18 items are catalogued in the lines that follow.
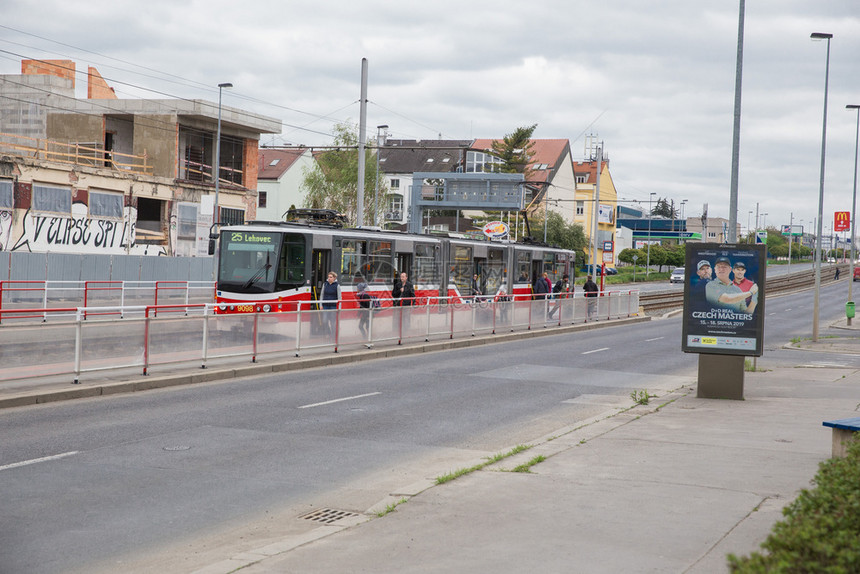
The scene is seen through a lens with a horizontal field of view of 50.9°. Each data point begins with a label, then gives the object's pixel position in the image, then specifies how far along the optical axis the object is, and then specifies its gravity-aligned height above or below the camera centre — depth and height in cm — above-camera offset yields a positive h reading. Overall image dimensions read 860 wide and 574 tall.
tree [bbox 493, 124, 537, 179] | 9831 +1246
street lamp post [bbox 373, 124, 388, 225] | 6347 +353
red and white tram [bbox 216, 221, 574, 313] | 2597 -22
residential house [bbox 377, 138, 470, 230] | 9308 +1004
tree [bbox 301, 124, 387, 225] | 6719 +530
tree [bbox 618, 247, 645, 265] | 11125 +157
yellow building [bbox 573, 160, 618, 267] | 11381 +952
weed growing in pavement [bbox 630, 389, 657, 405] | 1460 -213
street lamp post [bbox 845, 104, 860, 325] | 4097 +617
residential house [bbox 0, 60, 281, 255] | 4175 +404
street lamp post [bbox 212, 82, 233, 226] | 4668 +498
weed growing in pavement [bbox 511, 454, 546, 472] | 901 -205
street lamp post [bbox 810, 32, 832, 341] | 3100 +275
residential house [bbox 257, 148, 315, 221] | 8419 +610
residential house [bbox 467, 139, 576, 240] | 10406 +1140
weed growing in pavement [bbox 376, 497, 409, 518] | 733 -207
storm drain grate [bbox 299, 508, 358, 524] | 754 -221
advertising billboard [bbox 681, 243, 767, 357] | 1496 -46
